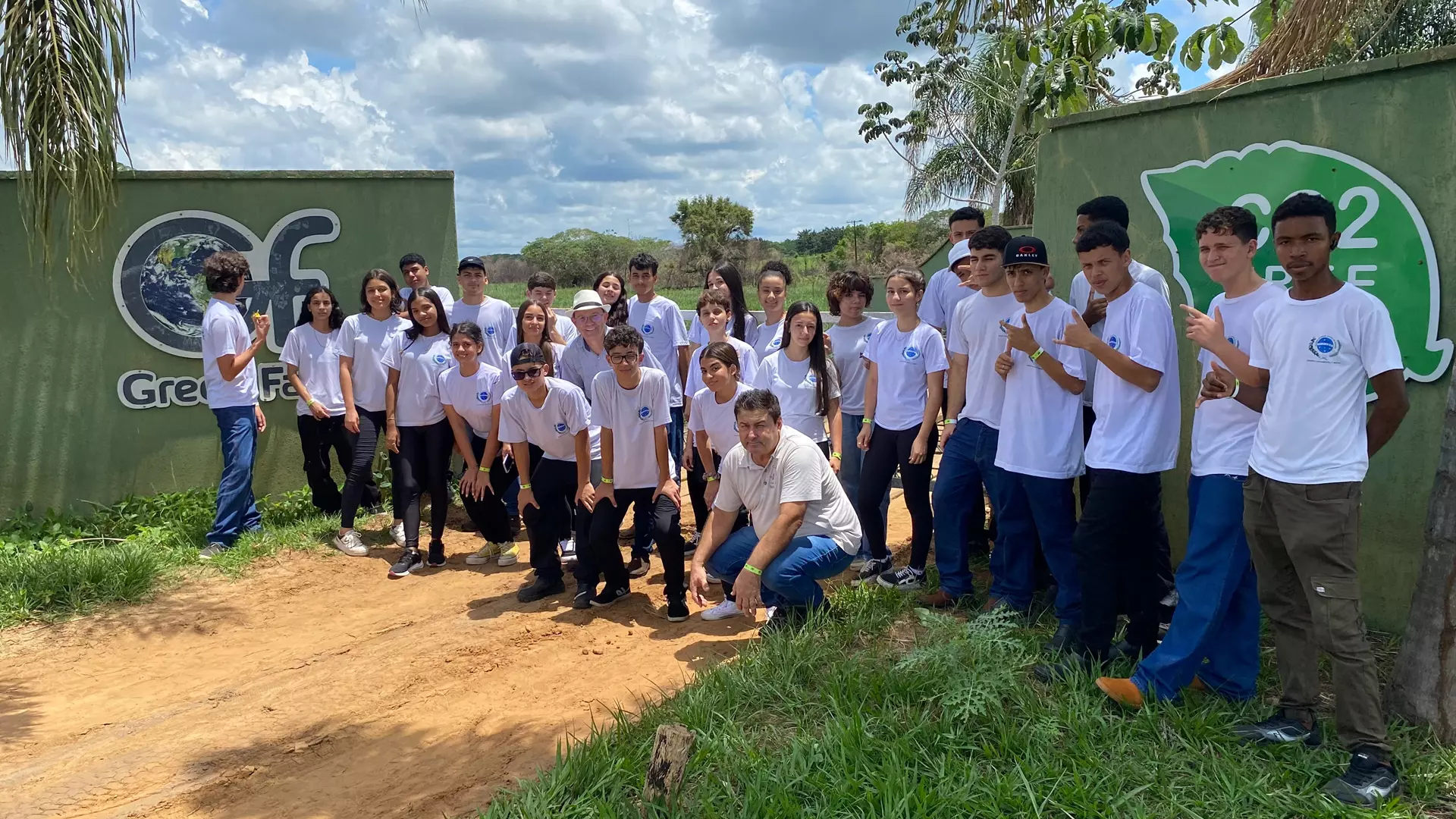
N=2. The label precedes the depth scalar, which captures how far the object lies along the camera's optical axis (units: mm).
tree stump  2967
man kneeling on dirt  4289
